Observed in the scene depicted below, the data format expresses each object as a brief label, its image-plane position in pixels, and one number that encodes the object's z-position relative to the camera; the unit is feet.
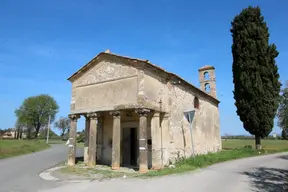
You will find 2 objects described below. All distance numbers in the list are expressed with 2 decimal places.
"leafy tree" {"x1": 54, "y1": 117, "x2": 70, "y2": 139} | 275.20
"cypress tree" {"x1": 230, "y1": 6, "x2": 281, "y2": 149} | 67.00
